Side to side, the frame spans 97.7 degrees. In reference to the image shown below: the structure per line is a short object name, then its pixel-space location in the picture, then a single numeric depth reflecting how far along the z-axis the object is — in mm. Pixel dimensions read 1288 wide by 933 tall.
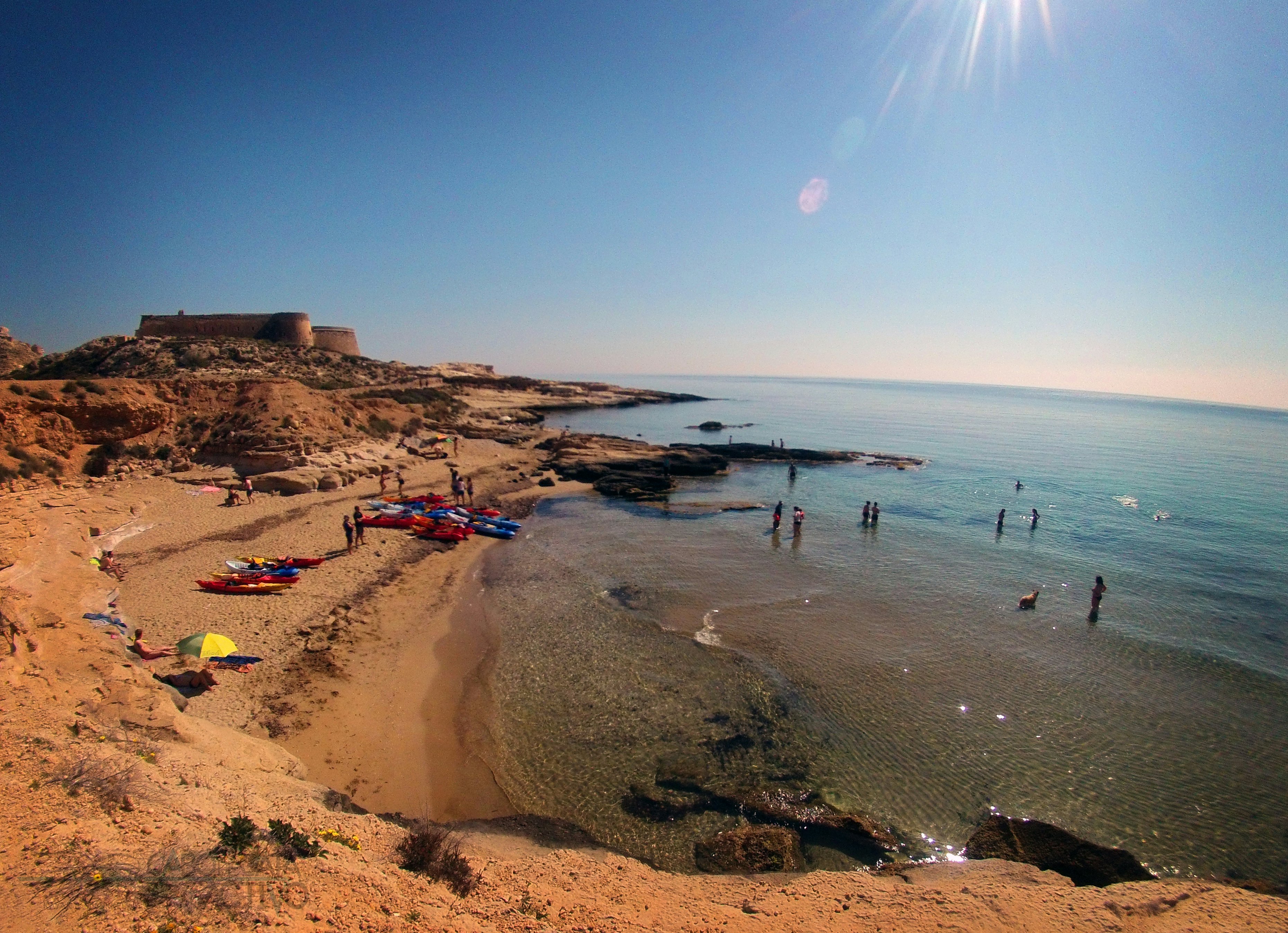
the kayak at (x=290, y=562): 15539
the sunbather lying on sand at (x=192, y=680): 9680
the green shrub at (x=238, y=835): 4938
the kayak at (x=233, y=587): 13852
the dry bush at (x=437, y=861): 5754
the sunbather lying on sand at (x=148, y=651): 10031
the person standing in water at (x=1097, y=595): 16703
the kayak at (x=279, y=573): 14844
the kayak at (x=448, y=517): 22484
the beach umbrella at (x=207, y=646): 10266
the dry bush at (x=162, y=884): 3996
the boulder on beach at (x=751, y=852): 7445
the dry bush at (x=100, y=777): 5266
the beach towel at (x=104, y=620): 10463
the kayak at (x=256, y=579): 14484
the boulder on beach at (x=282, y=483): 23094
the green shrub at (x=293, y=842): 5160
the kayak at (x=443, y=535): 21266
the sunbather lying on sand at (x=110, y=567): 13891
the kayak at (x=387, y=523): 21125
